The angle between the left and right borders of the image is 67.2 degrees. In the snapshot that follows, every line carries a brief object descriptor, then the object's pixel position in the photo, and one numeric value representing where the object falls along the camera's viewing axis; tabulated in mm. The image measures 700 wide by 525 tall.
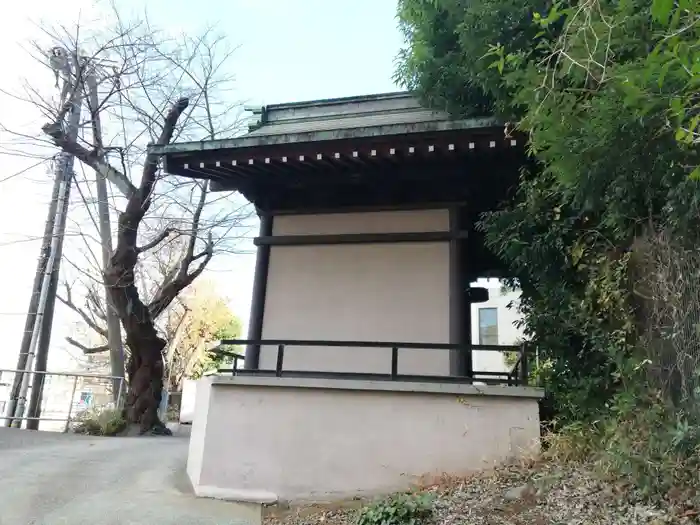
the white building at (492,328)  18562
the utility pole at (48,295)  8672
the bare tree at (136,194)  8352
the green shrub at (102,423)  8641
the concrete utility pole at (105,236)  8491
